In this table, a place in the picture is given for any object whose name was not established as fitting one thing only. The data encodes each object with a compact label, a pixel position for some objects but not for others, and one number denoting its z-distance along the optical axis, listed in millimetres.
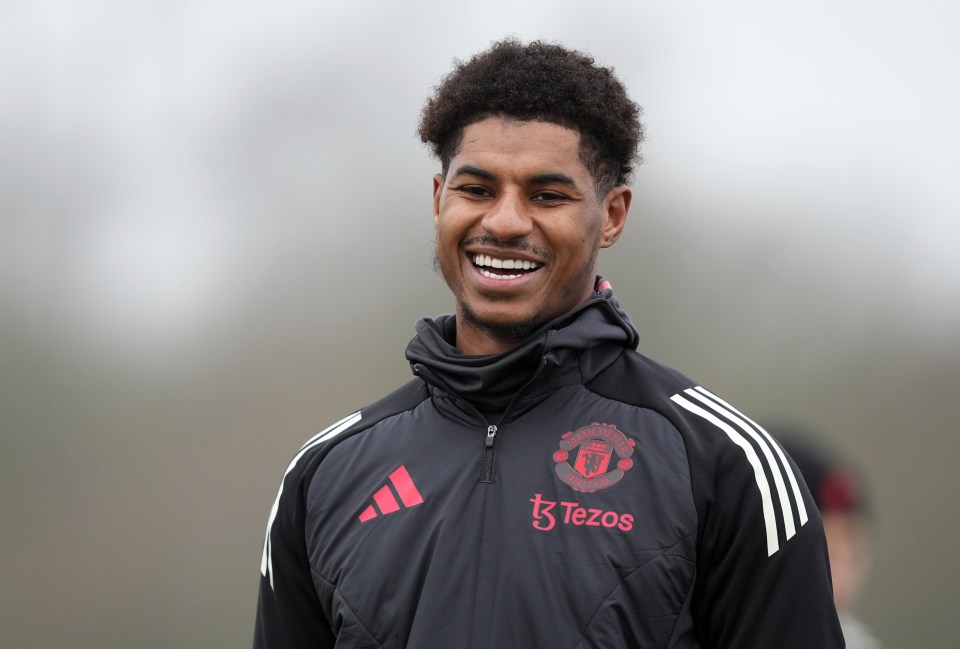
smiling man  6414
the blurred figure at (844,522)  6879
